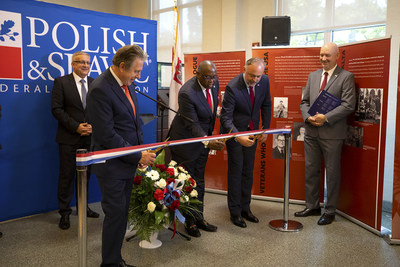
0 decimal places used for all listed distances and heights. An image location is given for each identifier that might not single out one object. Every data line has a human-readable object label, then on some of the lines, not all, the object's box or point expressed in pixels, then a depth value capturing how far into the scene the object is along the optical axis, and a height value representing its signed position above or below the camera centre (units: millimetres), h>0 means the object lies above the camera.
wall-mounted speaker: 4789 +877
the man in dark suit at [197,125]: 3314 -208
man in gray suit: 3811 -262
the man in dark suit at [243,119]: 3653 -162
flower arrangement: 3080 -792
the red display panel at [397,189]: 3426 -743
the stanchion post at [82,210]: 2010 -576
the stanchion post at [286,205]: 3730 -986
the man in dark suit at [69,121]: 3750 -202
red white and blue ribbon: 2002 -292
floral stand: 3289 -1204
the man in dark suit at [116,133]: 2361 -206
